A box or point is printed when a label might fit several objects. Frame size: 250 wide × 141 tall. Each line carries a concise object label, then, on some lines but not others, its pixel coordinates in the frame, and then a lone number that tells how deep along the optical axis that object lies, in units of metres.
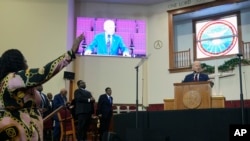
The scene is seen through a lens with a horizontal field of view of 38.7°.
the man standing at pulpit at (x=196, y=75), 6.16
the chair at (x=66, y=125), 6.69
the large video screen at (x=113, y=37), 11.68
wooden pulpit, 5.33
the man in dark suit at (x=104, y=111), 8.29
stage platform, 4.86
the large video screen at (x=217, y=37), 10.81
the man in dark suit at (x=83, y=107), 7.23
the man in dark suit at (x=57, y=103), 7.00
